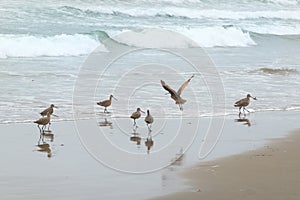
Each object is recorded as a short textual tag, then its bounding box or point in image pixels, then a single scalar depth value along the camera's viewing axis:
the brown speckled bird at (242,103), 20.81
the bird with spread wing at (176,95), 16.43
